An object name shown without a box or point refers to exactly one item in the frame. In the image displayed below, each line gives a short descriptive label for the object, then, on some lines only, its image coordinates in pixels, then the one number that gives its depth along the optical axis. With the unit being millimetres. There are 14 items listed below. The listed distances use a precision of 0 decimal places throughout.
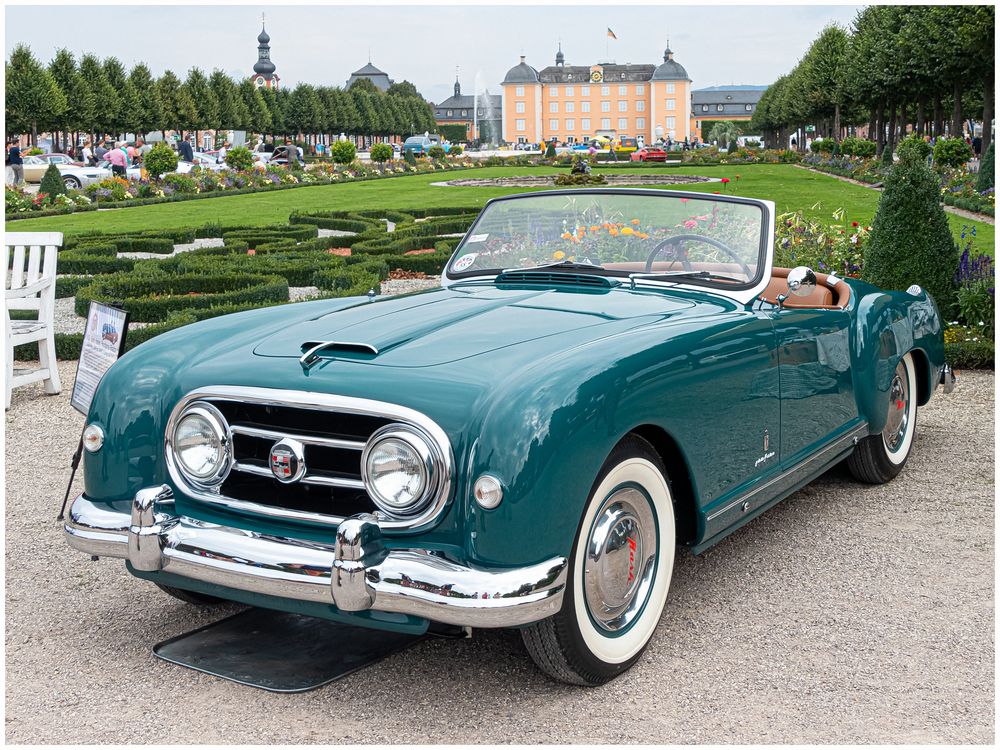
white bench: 7660
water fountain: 160625
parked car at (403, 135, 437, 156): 75738
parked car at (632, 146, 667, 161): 63781
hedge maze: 10336
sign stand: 4832
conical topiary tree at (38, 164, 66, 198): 29828
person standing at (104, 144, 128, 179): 35875
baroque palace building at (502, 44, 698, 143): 145375
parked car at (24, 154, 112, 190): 35594
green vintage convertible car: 3084
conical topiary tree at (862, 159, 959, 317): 8891
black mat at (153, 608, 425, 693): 3549
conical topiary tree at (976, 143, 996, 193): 25000
